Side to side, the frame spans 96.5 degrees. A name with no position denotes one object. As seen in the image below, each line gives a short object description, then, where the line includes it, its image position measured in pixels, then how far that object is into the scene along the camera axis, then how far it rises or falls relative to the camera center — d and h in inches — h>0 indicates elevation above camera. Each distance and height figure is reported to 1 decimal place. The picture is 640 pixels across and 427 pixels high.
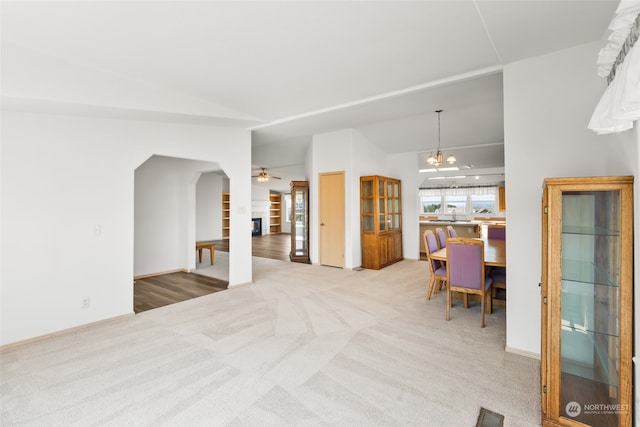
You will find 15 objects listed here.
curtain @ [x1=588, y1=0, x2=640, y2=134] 47.4 +23.4
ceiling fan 363.0 +47.6
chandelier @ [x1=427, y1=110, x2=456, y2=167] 197.5 +37.2
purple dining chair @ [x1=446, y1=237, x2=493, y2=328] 121.7 -24.4
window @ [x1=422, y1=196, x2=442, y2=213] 429.0 +13.8
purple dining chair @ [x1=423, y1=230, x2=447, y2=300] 142.9 -28.3
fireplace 495.9 -23.6
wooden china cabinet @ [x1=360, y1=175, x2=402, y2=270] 224.8 -7.2
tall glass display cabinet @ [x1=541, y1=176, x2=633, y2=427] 61.6 -20.4
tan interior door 229.3 -3.9
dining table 123.3 -20.6
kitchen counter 290.0 -14.6
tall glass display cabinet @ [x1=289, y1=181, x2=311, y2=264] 269.3 -7.9
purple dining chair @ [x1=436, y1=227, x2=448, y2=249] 176.4 -15.1
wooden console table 245.3 -28.4
